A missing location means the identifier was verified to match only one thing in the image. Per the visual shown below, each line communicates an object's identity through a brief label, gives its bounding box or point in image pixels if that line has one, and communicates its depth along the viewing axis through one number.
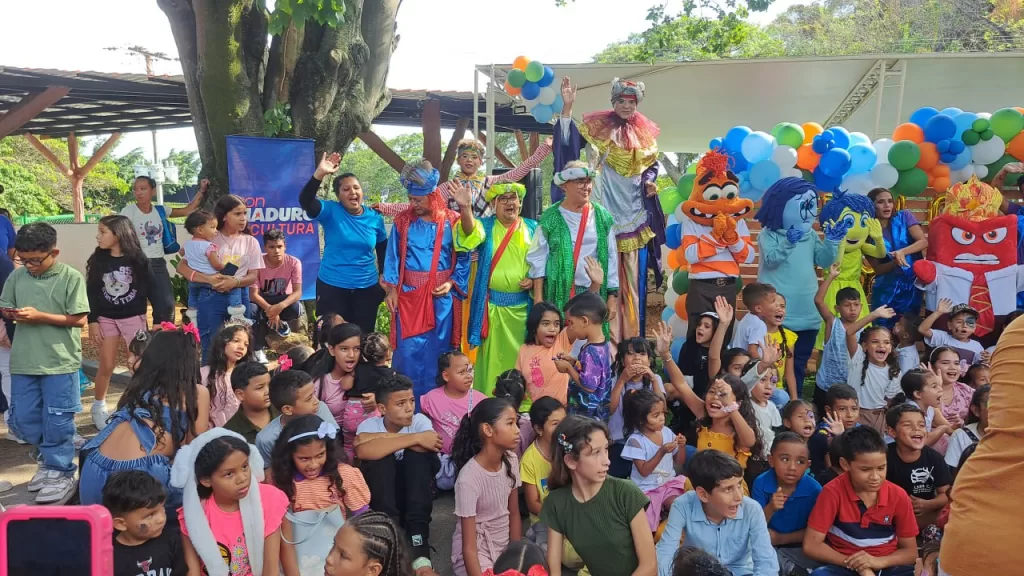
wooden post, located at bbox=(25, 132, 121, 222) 16.12
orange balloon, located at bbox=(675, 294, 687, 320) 5.95
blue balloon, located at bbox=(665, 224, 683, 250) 6.21
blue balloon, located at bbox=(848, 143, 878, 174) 6.25
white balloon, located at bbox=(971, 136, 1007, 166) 6.32
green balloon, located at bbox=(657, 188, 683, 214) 6.75
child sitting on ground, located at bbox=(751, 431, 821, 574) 3.52
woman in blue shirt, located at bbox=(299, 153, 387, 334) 5.09
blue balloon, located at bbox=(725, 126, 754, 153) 6.34
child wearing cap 5.14
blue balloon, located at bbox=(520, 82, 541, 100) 7.04
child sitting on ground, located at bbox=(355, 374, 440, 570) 3.47
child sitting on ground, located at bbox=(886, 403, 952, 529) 3.68
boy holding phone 4.10
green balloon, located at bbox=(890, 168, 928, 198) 6.33
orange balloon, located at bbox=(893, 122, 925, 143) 6.40
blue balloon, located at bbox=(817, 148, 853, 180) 6.14
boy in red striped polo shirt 3.29
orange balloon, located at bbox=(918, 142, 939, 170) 6.37
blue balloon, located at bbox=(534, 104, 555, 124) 7.14
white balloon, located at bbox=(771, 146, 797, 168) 6.13
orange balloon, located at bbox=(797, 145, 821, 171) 6.35
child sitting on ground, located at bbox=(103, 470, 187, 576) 2.72
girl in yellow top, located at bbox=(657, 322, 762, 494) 3.80
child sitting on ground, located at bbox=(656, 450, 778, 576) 3.04
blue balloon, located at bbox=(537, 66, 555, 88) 7.04
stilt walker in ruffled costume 5.32
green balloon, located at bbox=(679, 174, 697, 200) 6.18
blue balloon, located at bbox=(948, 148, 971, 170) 6.32
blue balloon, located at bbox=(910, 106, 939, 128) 6.62
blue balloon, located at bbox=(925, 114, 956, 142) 6.27
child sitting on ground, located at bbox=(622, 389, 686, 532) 3.67
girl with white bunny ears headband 2.81
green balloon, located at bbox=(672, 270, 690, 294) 6.27
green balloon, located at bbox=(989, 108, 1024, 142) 6.25
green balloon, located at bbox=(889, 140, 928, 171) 6.21
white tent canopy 8.52
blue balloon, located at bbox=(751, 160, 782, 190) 6.03
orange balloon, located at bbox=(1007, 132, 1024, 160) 6.28
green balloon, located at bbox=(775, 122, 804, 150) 6.39
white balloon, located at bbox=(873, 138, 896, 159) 6.40
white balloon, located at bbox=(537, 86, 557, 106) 7.15
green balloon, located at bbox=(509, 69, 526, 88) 7.01
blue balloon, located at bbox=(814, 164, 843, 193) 6.26
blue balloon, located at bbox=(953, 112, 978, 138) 6.30
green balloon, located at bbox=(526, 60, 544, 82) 6.89
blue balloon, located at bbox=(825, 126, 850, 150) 6.39
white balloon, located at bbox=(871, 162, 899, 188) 6.24
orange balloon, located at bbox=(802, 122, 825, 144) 6.54
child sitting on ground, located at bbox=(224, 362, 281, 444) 3.58
